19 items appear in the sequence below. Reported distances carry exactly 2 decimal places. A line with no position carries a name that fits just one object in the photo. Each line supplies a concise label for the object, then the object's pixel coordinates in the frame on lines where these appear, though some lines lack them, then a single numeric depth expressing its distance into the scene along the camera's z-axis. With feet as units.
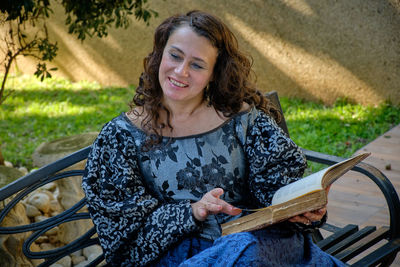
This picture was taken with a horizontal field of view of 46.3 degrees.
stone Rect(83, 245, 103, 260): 11.98
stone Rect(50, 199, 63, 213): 12.75
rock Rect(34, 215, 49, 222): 12.14
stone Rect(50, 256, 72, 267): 11.57
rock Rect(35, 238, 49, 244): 11.83
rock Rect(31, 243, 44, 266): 10.58
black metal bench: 7.48
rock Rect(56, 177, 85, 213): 12.51
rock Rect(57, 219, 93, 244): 12.04
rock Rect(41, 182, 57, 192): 13.72
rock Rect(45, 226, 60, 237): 12.12
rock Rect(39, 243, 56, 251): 11.69
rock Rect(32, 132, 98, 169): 13.05
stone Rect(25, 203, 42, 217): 12.24
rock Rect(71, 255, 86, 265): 11.76
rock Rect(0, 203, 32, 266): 9.21
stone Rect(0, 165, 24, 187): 10.64
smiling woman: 7.06
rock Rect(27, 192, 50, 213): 12.45
